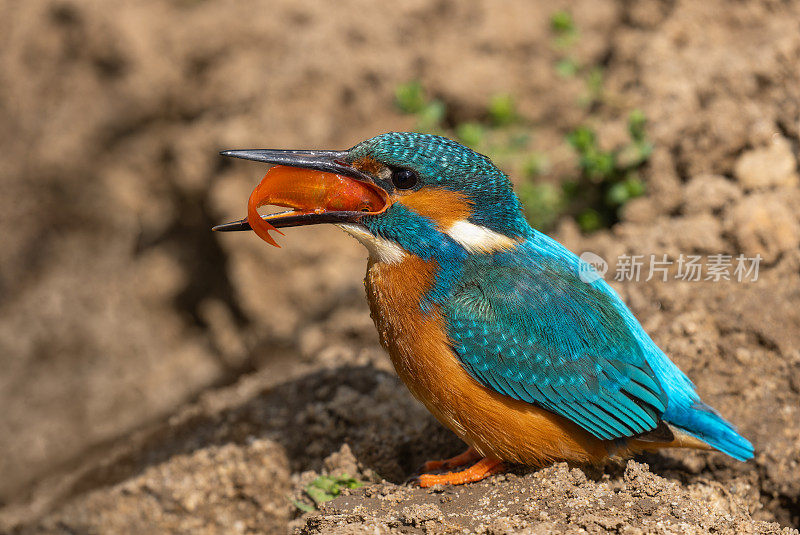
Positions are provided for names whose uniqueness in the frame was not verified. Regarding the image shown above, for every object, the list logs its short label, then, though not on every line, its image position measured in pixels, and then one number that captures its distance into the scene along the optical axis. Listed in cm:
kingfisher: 579
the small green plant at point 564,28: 1134
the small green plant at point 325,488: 635
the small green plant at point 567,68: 1120
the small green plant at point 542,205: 1033
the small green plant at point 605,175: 975
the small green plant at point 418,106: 1098
